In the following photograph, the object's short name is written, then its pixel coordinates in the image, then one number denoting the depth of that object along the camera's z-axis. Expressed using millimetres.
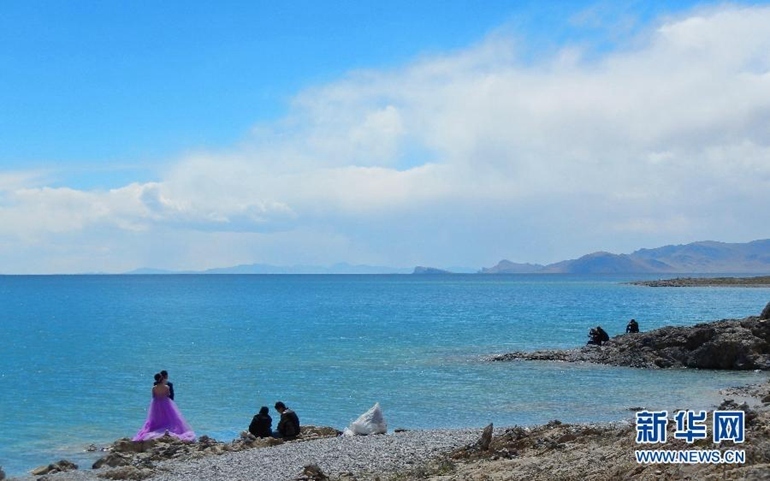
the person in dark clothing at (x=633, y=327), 43931
